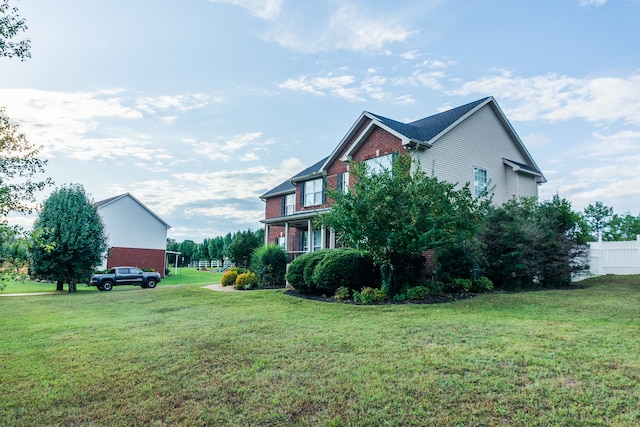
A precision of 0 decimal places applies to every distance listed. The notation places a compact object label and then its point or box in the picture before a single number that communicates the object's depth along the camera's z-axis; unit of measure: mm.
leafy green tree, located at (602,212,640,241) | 40781
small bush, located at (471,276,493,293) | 14258
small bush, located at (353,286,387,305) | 12672
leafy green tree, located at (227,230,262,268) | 36094
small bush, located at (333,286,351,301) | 13781
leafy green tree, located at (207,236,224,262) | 66188
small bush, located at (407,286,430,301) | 12742
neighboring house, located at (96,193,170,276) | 37438
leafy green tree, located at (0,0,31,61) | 5254
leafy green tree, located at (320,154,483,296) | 12219
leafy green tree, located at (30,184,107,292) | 23781
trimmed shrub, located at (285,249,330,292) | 15703
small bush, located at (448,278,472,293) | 14117
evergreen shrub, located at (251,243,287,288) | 21031
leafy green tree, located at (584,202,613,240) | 44688
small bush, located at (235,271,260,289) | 20281
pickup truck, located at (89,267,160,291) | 24969
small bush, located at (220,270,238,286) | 22250
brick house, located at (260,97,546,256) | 17797
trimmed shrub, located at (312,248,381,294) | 14297
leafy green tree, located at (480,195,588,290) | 14820
